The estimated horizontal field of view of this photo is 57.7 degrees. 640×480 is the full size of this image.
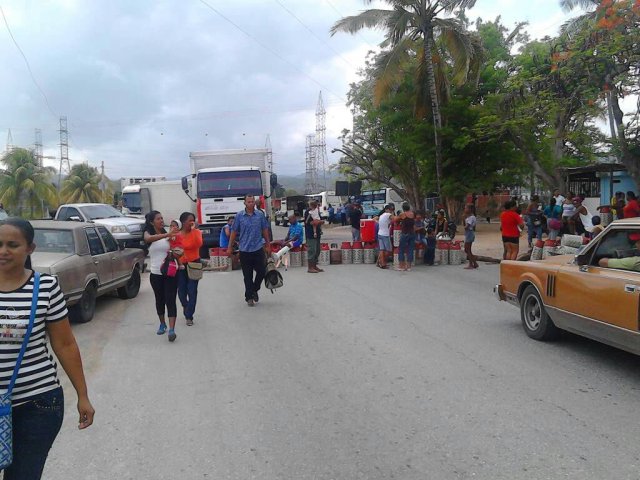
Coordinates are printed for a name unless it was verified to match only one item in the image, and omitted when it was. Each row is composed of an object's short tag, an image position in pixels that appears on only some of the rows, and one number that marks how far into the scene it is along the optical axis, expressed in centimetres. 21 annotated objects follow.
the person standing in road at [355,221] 2030
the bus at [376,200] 4431
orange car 541
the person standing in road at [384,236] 1450
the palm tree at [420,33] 2148
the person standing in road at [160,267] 750
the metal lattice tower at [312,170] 10200
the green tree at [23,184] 3619
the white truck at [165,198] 2541
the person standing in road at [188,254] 791
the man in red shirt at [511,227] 1338
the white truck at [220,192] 1812
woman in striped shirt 256
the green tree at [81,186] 4878
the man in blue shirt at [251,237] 952
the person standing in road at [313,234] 1405
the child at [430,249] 1548
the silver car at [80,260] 815
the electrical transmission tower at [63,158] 6253
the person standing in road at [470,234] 1455
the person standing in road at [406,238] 1401
